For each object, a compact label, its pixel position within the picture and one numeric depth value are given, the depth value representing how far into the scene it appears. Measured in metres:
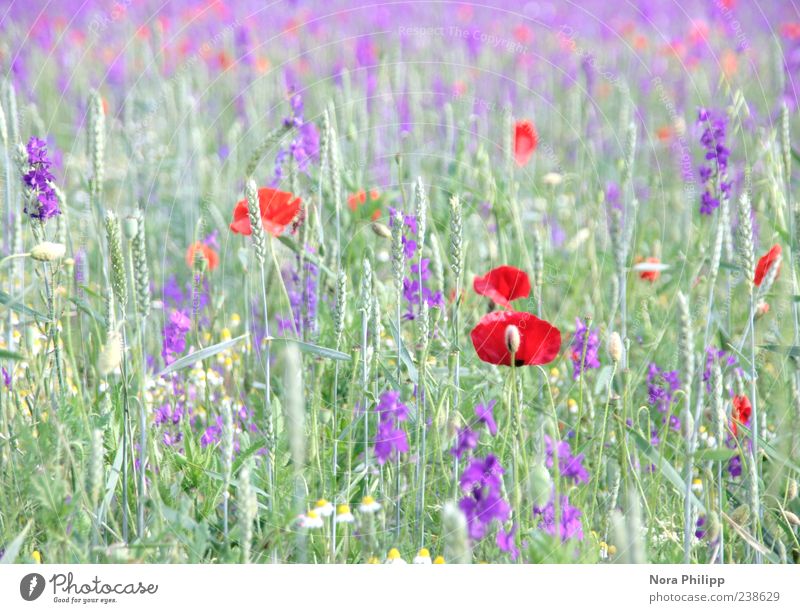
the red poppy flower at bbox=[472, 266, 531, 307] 7.20
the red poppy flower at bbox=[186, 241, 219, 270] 7.46
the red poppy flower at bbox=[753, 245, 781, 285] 7.24
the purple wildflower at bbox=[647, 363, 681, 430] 7.32
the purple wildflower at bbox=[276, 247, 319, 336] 7.37
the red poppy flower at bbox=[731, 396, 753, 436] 7.22
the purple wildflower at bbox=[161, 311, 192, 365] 7.34
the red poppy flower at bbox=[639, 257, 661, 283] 7.51
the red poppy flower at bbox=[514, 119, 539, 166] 7.72
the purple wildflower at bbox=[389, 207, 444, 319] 7.34
